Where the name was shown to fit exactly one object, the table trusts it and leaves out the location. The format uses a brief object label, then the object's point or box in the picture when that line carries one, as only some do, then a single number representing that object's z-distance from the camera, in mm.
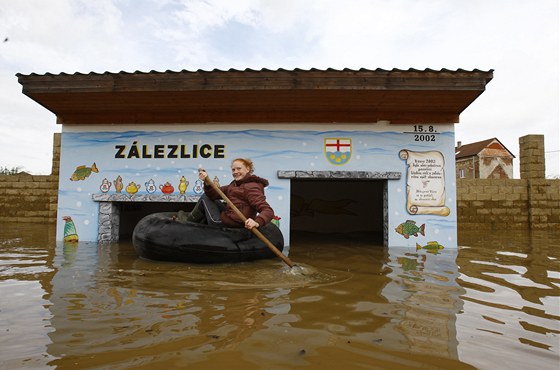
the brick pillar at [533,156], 11016
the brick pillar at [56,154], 11344
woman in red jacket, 4504
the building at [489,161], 29094
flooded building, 6316
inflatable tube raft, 4363
